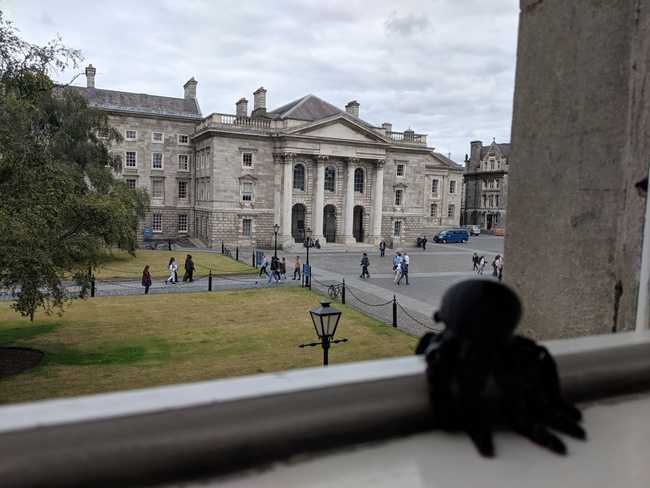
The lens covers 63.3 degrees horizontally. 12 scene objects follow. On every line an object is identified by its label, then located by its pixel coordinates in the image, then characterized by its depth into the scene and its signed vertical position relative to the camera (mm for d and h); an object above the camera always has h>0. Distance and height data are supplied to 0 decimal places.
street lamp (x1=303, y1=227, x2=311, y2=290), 22753 -2830
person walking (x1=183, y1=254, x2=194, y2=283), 23480 -2720
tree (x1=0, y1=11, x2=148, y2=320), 9586 -29
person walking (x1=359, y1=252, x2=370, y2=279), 26362 -2711
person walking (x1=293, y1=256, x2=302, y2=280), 24970 -2727
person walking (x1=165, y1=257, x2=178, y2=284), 23219 -2834
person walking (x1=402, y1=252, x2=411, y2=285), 24141 -2330
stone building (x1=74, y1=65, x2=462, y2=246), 41688 +3653
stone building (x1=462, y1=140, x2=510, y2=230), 68812 +4691
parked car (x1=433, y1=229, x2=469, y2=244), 52147 -1688
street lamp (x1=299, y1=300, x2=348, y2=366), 8992 -1837
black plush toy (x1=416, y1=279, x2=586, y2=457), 1292 -392
